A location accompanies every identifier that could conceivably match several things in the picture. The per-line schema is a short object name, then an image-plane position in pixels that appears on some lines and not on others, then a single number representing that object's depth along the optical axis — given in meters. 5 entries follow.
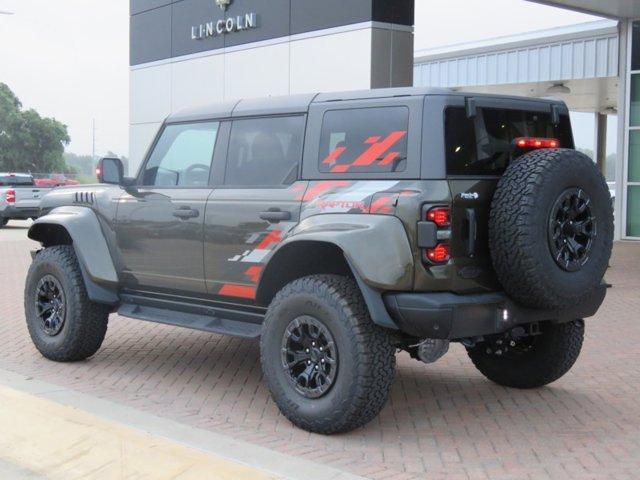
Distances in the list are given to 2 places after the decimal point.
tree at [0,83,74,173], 70.56
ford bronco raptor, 4.73
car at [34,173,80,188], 43.87
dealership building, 14.73
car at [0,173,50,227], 24.16
